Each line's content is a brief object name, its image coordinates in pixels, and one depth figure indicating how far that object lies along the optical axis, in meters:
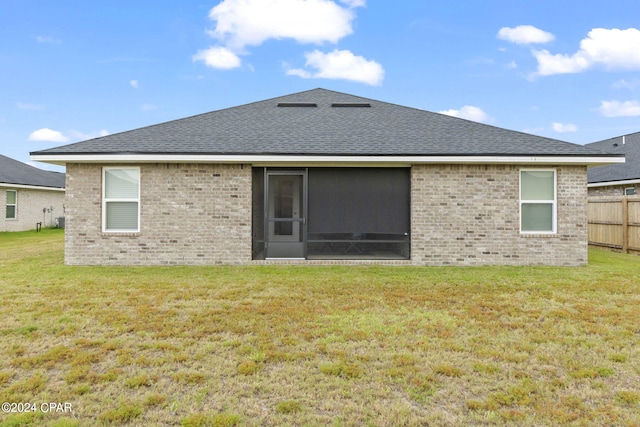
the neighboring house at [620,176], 13.78
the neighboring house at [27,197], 20.27
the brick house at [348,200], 9.20
